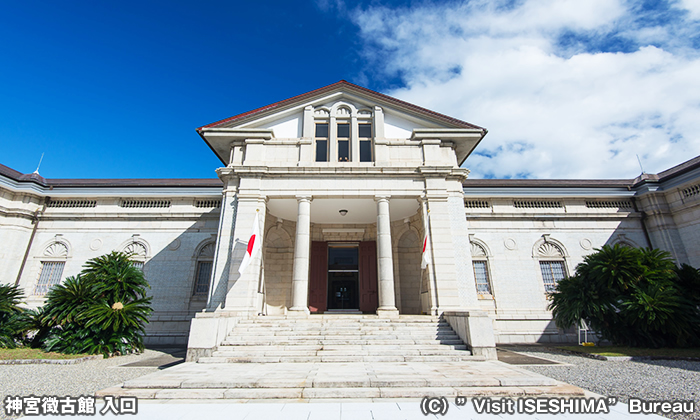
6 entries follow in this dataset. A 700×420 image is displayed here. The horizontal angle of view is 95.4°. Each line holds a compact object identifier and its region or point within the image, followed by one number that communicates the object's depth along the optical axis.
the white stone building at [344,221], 14.62
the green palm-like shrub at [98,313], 12.15
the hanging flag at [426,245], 13.98
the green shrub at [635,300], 11.87
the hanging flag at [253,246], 13.03
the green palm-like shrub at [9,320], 12.36
